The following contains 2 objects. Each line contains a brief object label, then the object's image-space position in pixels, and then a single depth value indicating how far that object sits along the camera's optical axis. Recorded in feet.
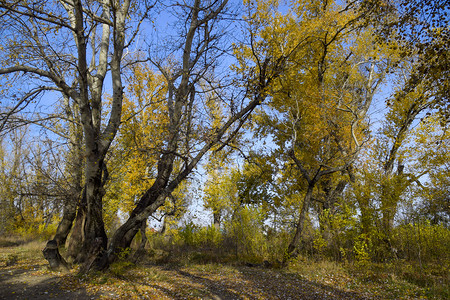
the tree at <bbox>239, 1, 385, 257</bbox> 30.45
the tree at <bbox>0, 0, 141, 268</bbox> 17.26
